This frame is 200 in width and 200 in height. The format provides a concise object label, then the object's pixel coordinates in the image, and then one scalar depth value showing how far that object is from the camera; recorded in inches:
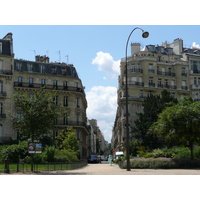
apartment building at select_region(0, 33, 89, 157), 2135.8
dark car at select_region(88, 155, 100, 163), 2327.5
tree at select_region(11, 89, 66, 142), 976.9
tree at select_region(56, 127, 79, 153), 1953.7
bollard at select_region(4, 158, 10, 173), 877.2
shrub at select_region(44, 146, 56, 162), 1302.9
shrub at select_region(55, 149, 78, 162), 1346.0
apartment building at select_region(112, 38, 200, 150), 2581.2
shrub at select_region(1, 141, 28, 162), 1402.3
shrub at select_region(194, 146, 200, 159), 1381.6
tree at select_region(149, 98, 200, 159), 1166.3
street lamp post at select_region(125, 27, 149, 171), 949.8
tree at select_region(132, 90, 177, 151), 2143.2
